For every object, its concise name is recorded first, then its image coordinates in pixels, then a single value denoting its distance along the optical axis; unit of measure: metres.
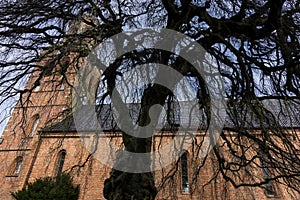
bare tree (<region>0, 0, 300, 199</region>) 3.11
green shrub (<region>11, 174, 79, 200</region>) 9.45
